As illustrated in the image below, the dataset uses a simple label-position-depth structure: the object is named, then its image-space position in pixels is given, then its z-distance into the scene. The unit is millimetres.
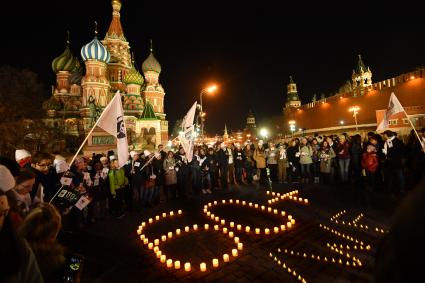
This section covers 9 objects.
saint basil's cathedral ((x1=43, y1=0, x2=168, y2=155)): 43469
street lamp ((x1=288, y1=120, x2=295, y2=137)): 68156
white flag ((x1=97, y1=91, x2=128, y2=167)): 5902
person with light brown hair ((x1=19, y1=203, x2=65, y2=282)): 2305
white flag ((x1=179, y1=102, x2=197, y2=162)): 8555
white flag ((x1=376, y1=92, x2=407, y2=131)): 7531
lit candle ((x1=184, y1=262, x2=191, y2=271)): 4461
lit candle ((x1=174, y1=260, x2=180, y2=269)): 4602
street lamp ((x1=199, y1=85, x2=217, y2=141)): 15833
